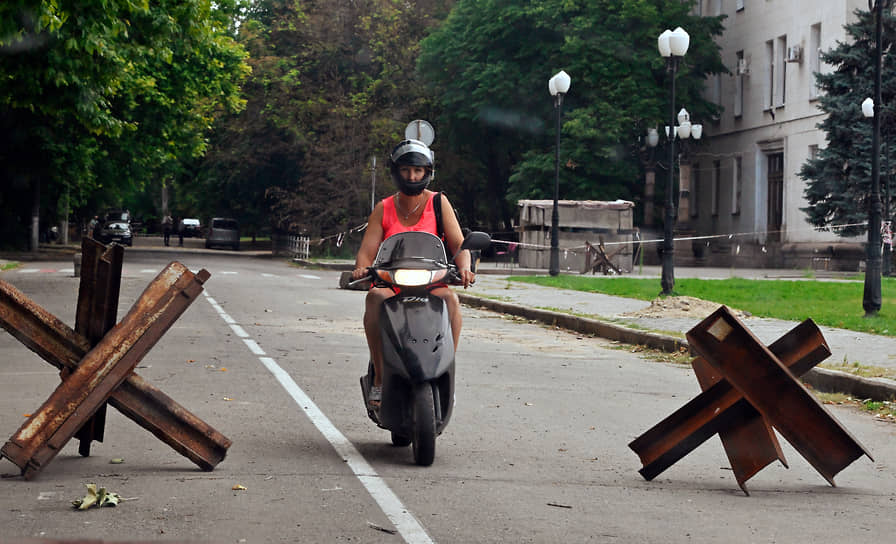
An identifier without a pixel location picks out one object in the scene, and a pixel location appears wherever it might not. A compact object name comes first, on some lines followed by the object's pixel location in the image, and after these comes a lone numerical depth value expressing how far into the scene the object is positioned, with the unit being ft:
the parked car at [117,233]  260.01
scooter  23.06
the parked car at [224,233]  257.96
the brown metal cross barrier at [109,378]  20.68
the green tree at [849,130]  131.13
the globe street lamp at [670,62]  76.13
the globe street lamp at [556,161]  104.17
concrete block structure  137.80
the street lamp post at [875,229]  62.18
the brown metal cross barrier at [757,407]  21.71
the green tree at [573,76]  165.07
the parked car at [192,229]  373.44
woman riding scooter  24.31
